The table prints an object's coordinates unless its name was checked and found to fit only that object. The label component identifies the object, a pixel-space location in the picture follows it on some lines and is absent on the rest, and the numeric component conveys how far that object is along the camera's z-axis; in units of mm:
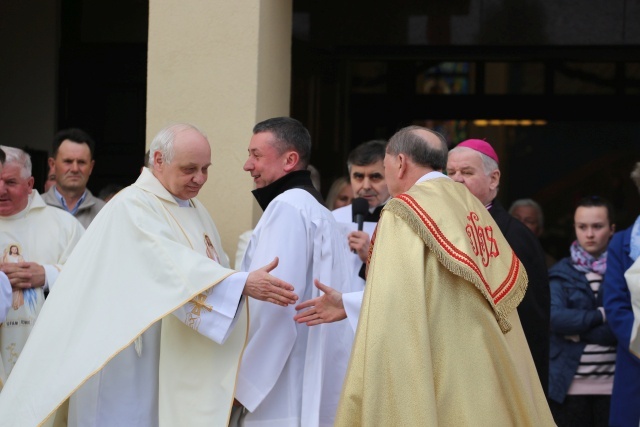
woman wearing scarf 12719
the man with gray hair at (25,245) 11386
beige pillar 12726
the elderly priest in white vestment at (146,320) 9553
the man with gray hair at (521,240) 10564
